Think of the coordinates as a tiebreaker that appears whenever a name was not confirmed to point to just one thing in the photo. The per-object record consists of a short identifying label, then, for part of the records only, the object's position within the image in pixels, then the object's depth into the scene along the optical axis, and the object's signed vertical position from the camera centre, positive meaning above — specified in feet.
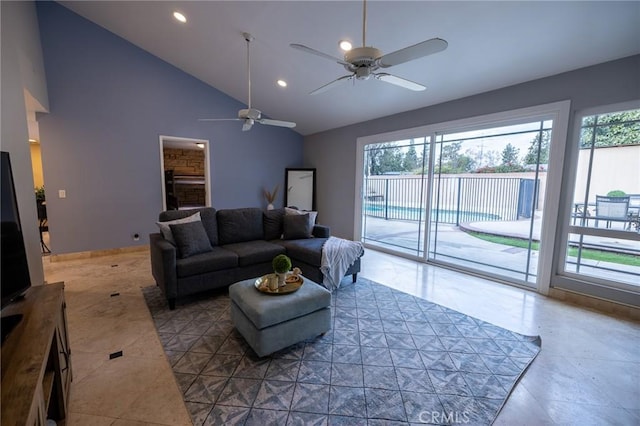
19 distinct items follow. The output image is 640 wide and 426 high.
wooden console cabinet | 2.99 -2.36
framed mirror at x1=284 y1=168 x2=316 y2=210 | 22.58 -0.20
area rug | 5.47 -4.45
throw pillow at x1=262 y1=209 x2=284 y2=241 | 13.62 -1.96
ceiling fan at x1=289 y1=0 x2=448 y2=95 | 5.62 +2.88
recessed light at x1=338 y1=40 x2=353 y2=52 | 10.87 +5.68
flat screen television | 4.37 -1.16
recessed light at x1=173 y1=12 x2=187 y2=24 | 12.20 +7.54
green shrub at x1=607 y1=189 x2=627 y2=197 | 9.61 -0.12
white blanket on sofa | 11.02 -3.05
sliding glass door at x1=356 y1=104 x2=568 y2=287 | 11.81 -0.23
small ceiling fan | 11.81 +3.00
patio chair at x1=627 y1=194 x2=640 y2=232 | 9.34 -0.73
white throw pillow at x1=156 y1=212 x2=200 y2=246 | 10.49 -1.78
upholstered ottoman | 6.73 -3.39
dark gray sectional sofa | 9.64 -2.67
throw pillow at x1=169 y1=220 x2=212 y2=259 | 10.21 -2.08
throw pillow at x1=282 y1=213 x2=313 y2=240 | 13.26 -2.06
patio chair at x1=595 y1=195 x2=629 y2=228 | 9.59 -0.69
